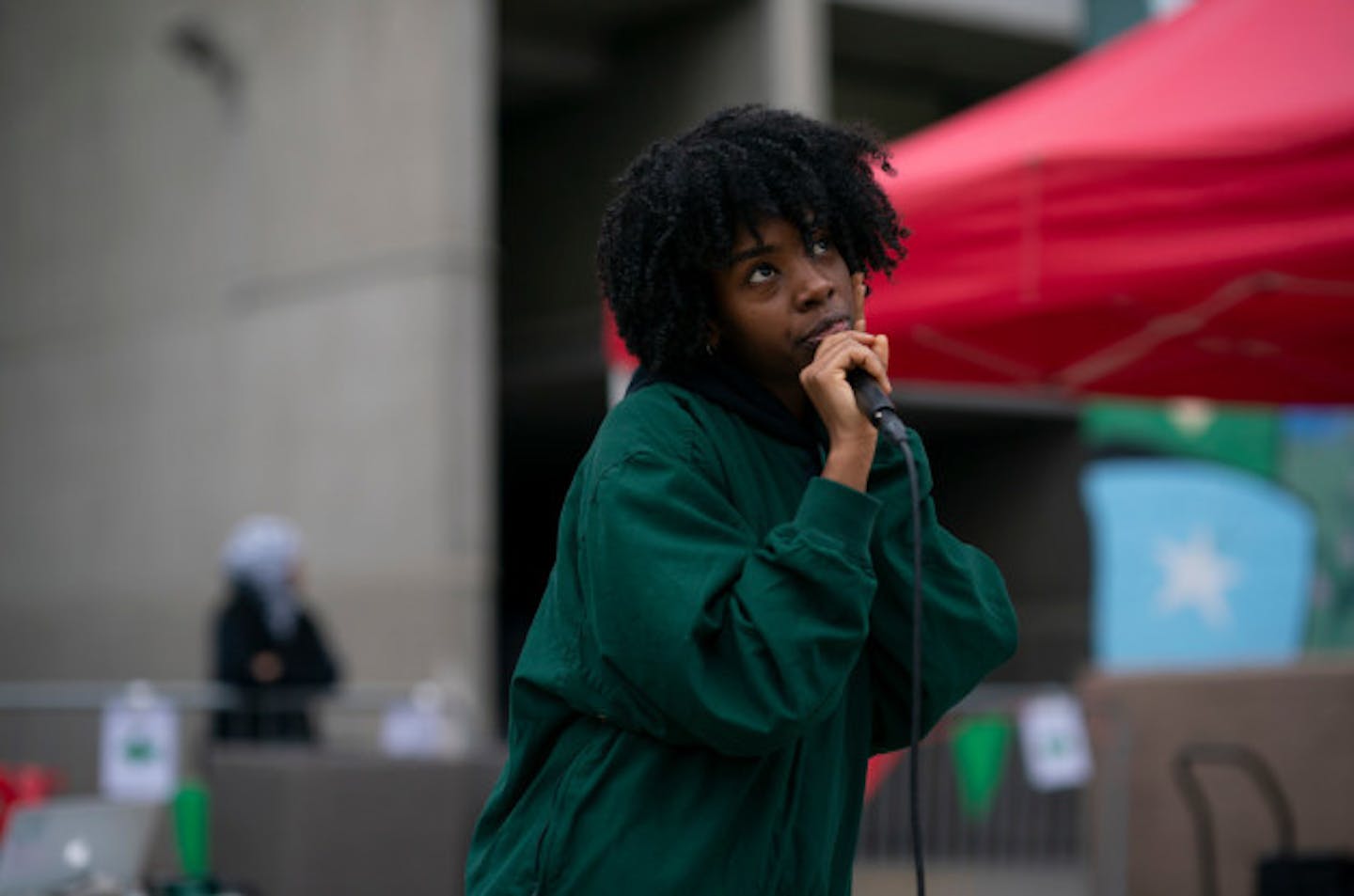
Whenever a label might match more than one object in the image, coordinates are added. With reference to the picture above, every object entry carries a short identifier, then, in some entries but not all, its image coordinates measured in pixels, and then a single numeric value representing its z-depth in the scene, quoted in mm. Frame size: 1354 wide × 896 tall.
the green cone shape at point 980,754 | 7586
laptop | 4176
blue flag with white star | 15352
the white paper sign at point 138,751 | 8617
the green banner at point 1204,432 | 15672
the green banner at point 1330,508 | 15062
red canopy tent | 4500
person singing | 2070
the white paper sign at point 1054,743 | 7965
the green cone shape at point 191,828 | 5664
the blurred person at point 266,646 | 9281
